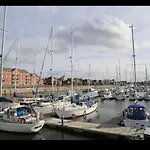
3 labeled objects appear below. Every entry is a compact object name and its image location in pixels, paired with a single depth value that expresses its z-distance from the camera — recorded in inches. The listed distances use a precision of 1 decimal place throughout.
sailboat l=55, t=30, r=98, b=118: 598.9
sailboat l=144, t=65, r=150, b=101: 1239.7
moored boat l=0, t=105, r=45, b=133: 411.2
